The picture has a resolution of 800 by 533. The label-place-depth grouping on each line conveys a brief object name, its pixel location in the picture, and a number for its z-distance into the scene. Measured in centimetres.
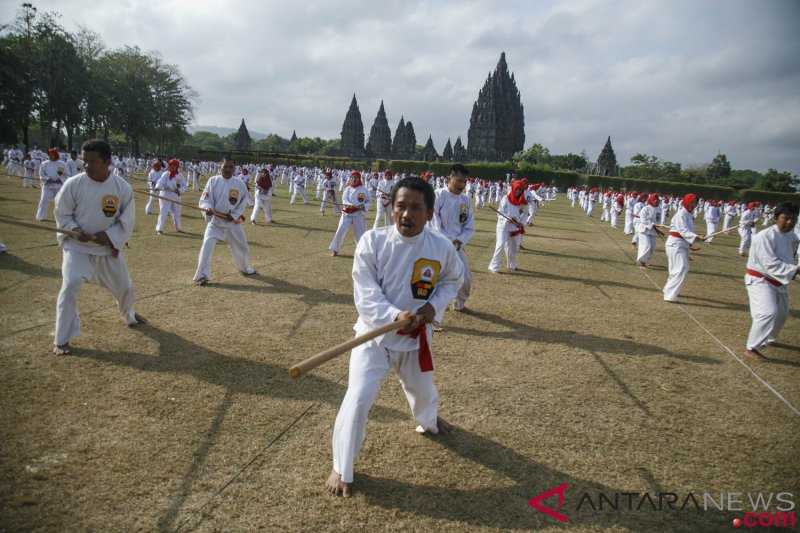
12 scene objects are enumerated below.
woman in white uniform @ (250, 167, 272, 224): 1625
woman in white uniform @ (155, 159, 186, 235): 1448
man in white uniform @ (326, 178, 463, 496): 310
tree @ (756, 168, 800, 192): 7006
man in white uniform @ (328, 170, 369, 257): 1159
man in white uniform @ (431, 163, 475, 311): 730
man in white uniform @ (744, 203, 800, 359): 616
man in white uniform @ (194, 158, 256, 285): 833
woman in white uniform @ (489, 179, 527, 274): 1063
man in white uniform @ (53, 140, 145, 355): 485
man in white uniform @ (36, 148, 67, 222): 1394
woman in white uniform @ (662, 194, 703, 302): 904
